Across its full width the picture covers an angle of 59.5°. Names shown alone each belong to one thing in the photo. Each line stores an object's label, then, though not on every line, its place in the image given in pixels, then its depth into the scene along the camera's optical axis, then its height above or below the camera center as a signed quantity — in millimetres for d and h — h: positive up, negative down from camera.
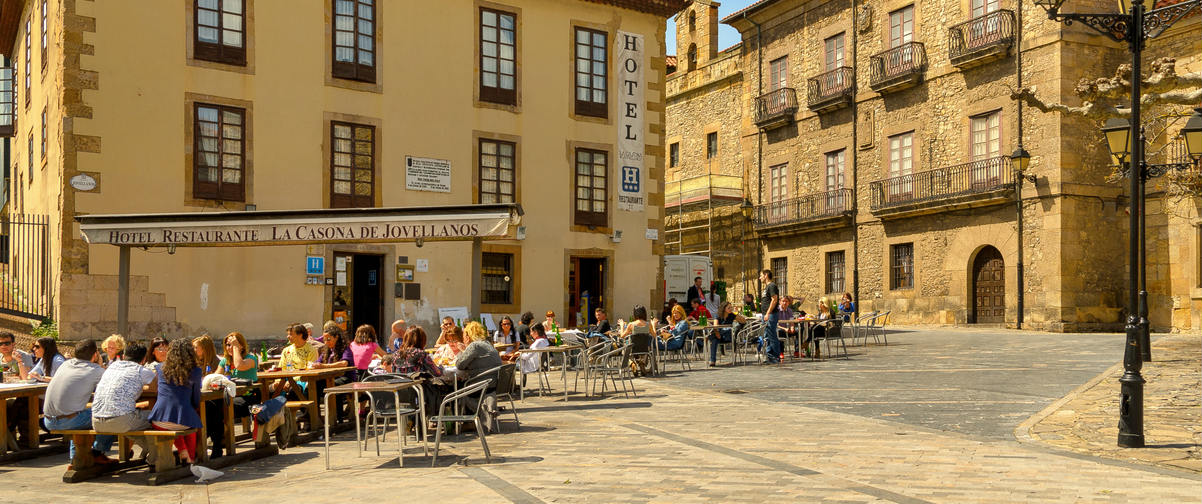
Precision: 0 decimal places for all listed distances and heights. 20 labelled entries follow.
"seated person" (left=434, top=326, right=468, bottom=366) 11109 -861
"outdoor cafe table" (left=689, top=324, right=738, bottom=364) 17522 -1017
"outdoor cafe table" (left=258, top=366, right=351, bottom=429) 10047 -1128
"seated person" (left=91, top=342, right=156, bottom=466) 8141 -1052
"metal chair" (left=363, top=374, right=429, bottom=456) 8914 -1225
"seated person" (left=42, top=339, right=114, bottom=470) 8523 -1094
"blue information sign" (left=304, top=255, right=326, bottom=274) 20109 -2
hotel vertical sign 23797 +3296
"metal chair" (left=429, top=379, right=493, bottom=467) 8406 -1224
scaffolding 36719 +2487
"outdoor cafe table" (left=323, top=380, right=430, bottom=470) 8344 -991
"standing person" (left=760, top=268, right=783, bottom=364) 18062 -1129
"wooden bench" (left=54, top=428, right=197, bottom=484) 8180 -1482
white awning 13531 +542
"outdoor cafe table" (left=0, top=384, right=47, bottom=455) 9180 -1278
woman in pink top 11320 -881
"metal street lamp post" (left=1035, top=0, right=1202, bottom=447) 8844 +1020
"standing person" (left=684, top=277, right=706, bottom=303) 24281 -580
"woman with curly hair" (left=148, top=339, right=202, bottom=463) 8211 -987
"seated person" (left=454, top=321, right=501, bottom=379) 10000 -887
